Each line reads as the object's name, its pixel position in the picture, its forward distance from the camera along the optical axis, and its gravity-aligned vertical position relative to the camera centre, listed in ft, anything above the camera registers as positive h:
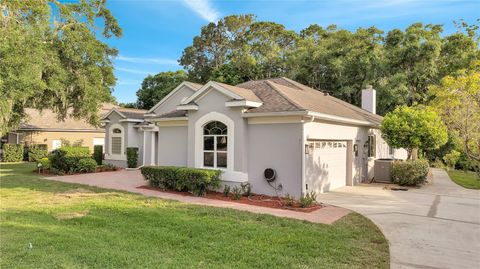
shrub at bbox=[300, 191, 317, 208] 31.89 -5.24
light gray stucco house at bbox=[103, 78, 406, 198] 36.06 +1.19
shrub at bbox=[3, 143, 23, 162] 85.20 -1.92
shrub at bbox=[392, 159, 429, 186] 48.67 -3.55
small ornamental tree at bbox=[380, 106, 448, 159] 47.96 +2.69
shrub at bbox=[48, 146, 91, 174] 59.72 -2.54
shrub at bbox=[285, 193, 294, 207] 32.73 -5.42
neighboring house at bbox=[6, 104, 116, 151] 92.17 +3.77
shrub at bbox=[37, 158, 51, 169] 62.36 -3.43
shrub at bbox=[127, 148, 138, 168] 68.33 -2.45
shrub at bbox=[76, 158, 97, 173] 60.64 -3.70
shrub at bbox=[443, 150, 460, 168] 53.11 -1.43
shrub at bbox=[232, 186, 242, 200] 36.14 -5.20
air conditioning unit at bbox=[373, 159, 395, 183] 52.70 -3.65
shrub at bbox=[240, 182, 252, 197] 37.87 -4.89
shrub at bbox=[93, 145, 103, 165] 71.36 -1.88
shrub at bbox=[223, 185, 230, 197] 37.75 -5.13
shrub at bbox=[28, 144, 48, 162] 86.99 -1.89
